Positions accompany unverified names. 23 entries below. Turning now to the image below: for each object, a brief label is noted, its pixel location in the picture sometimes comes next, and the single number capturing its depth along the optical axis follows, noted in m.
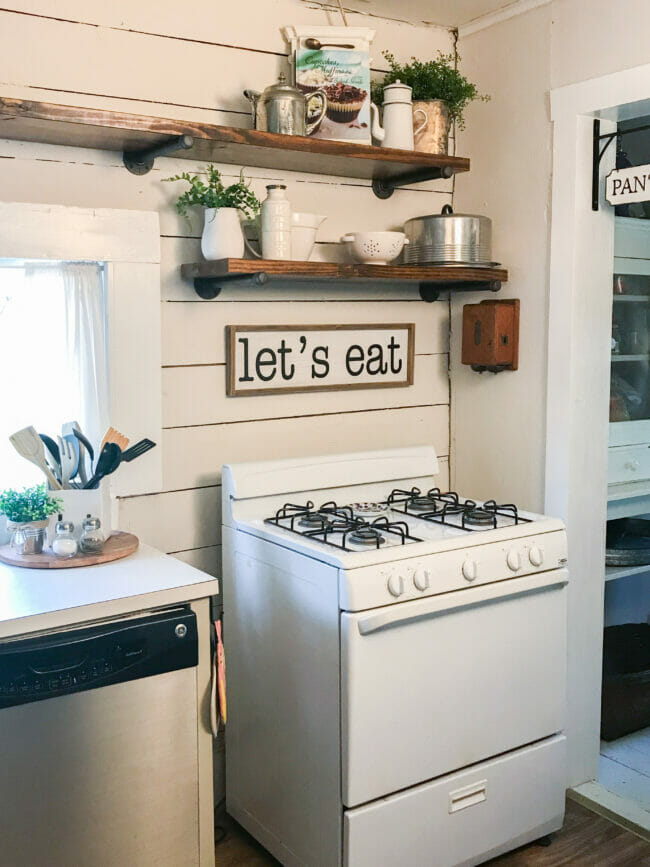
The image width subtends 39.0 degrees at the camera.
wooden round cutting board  2.13
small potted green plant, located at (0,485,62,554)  2.18
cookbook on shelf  2.61
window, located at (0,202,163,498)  2.31
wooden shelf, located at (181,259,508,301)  2.40
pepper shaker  2.20
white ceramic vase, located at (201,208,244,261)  2.43
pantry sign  2.55
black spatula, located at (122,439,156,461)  2.38
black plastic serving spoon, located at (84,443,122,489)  2.26
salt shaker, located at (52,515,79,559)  2.16
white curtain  2.42
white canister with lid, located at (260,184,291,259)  2.50
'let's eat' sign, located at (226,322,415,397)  2.68
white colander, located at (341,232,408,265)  2.64
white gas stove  2.19
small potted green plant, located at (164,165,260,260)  2.43
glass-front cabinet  3.15
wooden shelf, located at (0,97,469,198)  2.12
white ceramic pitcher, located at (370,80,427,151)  2.71
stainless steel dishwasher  1.82
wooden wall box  2.88
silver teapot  2.45
